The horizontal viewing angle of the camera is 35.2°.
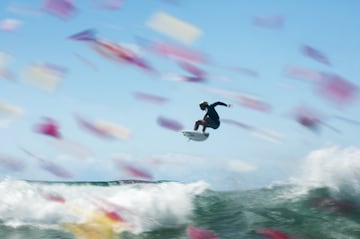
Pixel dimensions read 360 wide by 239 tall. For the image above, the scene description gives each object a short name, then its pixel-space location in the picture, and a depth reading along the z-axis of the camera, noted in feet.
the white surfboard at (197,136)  56.90
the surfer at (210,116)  55.47
